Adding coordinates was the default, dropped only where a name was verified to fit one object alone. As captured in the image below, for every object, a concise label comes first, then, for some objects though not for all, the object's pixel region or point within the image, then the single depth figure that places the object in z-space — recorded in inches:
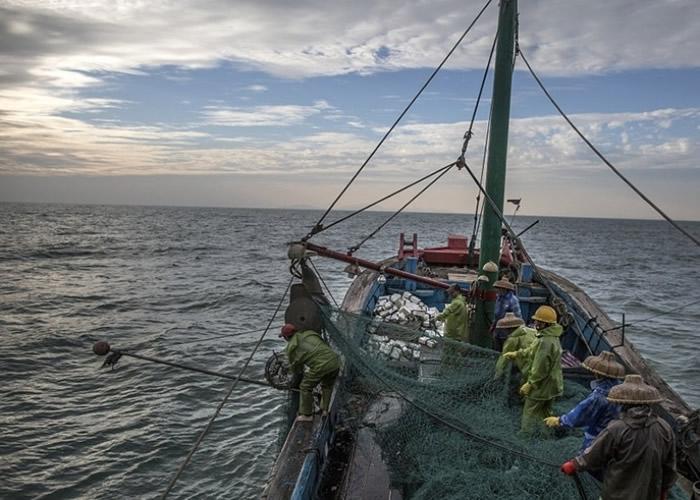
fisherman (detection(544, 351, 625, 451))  171.9
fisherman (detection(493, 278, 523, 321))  305.7
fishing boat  187.9
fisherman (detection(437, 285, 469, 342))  316.8
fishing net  183.2
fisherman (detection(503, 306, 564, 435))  214.4
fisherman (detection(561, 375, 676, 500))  141.2
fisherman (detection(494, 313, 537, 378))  233.5
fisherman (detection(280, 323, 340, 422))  239.3
